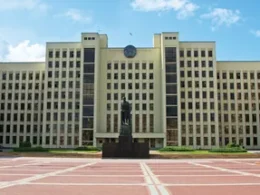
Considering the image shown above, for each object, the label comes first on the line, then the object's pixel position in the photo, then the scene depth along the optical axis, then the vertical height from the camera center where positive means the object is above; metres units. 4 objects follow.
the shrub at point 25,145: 50.57 -3.51
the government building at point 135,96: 72.69 +6.71
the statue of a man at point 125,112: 32.95 +1.22
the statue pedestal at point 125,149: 31.73 -2.59
